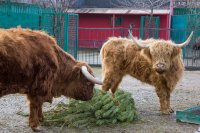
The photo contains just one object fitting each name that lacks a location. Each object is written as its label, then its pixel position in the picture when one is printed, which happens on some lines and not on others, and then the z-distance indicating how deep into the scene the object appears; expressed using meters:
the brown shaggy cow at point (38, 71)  6.78
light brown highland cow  9.02
